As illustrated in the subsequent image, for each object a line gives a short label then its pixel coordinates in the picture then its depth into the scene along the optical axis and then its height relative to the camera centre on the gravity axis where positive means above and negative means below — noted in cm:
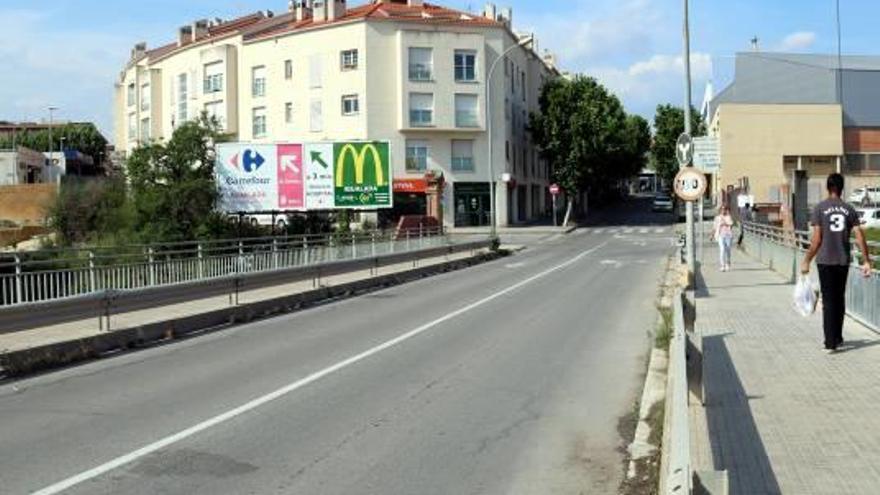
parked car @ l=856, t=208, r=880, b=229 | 5428 -74
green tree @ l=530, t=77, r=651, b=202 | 7225 +572
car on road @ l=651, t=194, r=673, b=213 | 9250 +39
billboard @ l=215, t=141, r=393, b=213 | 4619 +183
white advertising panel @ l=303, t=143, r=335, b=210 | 4628 +201
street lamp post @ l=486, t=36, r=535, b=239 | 5045 +176
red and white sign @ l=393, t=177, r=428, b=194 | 6688 +182
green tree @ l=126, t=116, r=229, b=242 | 4447 +139
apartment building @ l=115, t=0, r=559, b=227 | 6800 +885
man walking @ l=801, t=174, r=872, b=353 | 1108 -52
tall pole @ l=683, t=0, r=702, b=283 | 2098 +185
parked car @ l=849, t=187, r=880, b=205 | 7944 +71
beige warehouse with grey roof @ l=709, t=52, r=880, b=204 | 9169 +786
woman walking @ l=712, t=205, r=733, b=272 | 2650 -78
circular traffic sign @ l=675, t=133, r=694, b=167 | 2203 +129
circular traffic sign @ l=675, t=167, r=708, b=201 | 2147 +50
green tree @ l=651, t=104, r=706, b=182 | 11764 +866
